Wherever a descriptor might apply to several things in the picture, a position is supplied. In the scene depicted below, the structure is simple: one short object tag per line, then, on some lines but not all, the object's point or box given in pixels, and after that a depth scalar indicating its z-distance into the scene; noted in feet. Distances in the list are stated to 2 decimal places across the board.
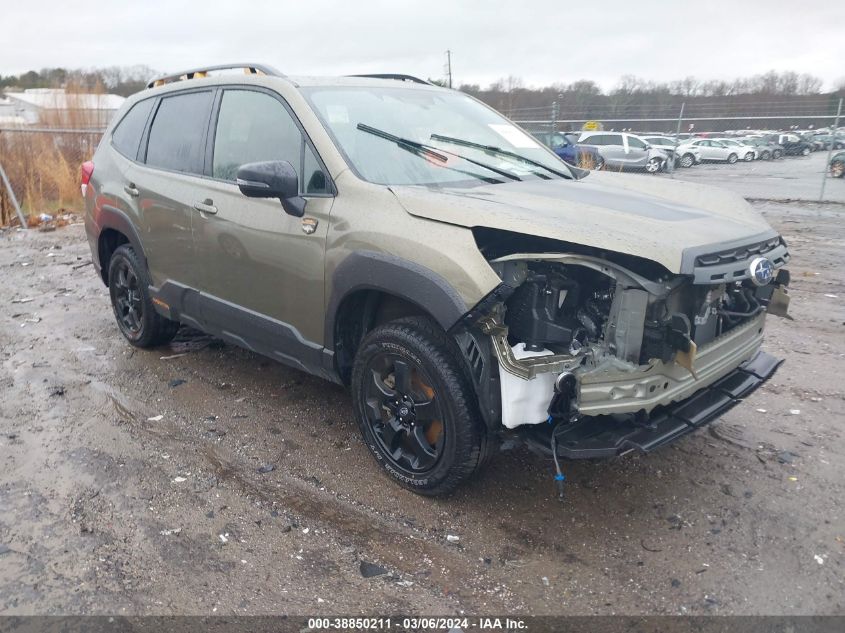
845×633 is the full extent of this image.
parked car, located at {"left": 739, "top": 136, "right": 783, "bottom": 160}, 97.55
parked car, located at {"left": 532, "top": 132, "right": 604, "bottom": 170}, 49.01
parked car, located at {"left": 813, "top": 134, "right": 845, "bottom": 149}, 78.11
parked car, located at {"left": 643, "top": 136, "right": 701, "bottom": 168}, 78.67
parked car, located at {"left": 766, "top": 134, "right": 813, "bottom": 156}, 94.22
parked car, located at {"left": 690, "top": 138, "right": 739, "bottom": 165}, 91.51
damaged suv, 9.26
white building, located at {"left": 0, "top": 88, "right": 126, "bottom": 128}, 52.90
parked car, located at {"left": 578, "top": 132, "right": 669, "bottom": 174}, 70.64
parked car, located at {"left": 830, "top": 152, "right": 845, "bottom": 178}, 67.00
